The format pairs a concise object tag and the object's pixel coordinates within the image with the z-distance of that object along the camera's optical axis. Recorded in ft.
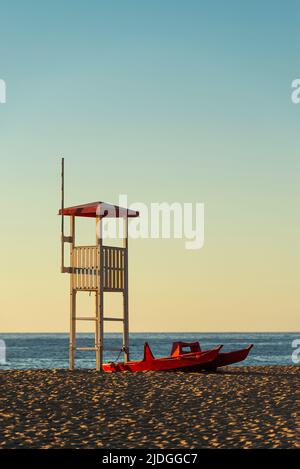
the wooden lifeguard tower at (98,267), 96.99
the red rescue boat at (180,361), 94.94
